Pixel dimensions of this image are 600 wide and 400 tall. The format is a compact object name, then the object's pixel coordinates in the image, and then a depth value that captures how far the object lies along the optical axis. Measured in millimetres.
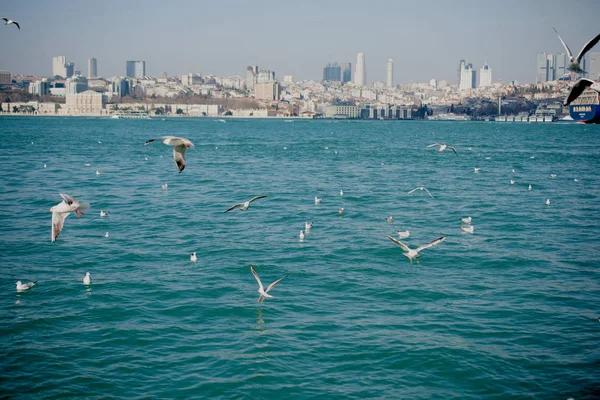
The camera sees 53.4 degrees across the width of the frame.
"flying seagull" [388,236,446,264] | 12327
